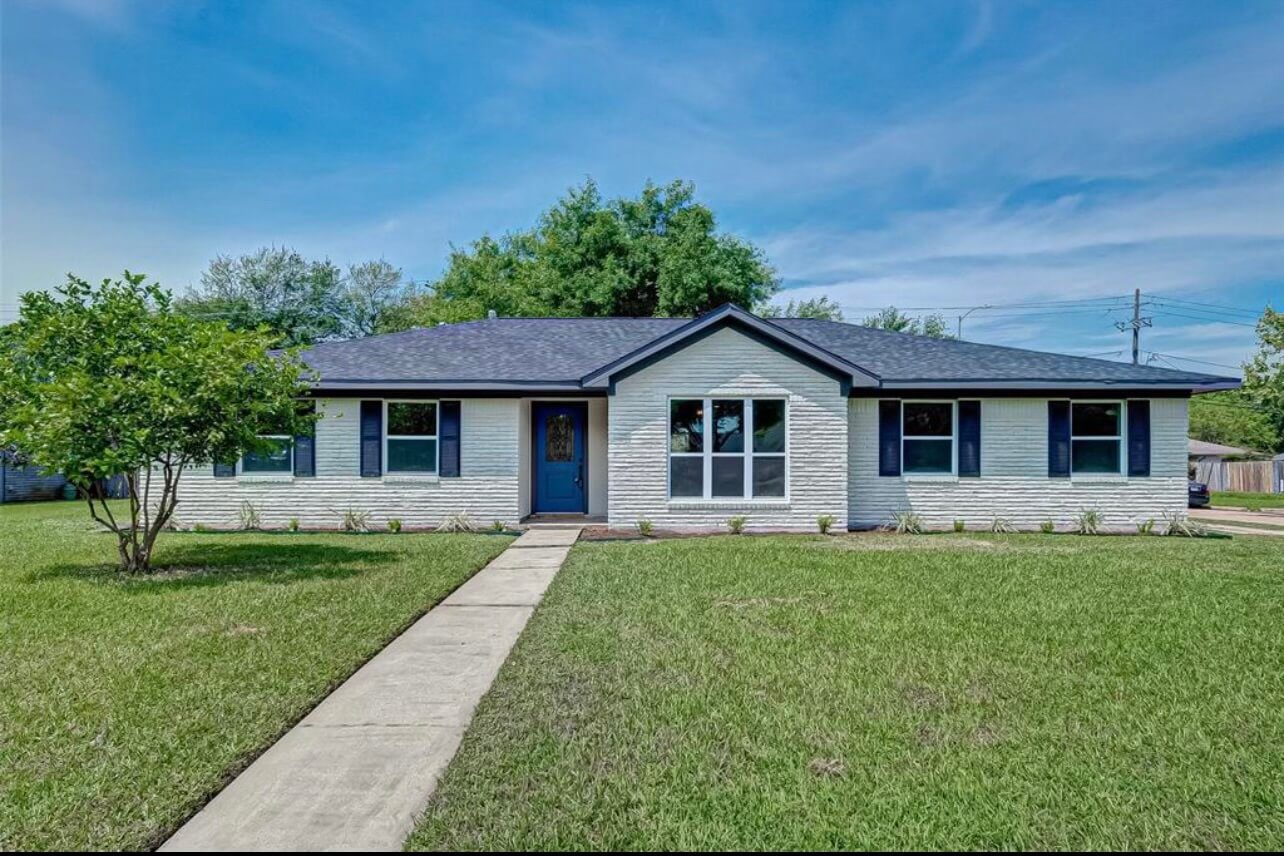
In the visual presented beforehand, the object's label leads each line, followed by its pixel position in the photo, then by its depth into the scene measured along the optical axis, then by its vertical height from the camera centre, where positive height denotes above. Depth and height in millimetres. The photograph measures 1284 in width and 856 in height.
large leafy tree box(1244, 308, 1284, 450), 35500 +3393
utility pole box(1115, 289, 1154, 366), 39125 +6113
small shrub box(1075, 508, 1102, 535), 12852 -1675
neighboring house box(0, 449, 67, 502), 21734 -1791
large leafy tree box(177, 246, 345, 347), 38375 +7778
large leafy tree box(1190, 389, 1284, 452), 56188 +619
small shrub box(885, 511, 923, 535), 12867 -1717
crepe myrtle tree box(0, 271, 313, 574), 7531 +481
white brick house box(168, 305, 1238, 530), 12508 -117
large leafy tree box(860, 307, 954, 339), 44219 +7001
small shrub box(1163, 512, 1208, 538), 12859 -1762
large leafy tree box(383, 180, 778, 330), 27891 +7095
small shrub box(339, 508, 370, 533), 12945 -1701
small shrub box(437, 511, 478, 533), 12812 -1727
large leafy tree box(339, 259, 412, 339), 41625 +8220
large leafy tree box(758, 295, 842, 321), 41325 +7424
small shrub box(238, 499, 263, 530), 13102 -1620
